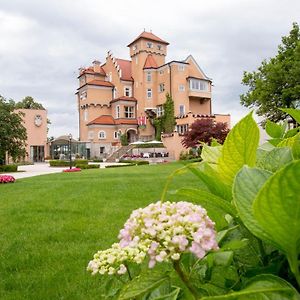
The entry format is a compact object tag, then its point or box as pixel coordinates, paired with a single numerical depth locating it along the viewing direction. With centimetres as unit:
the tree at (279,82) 2444
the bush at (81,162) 3372
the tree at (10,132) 2584
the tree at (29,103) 6214
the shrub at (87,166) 3025
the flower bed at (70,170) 2591
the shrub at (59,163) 3625
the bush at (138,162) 3306
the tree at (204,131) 2992
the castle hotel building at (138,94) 4253
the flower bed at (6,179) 1688
